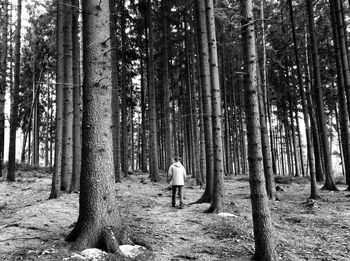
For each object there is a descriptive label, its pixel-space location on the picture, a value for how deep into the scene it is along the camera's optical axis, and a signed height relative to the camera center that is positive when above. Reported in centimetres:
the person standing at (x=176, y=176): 1055 -40
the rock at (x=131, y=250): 542 -151
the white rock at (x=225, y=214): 885 -149
